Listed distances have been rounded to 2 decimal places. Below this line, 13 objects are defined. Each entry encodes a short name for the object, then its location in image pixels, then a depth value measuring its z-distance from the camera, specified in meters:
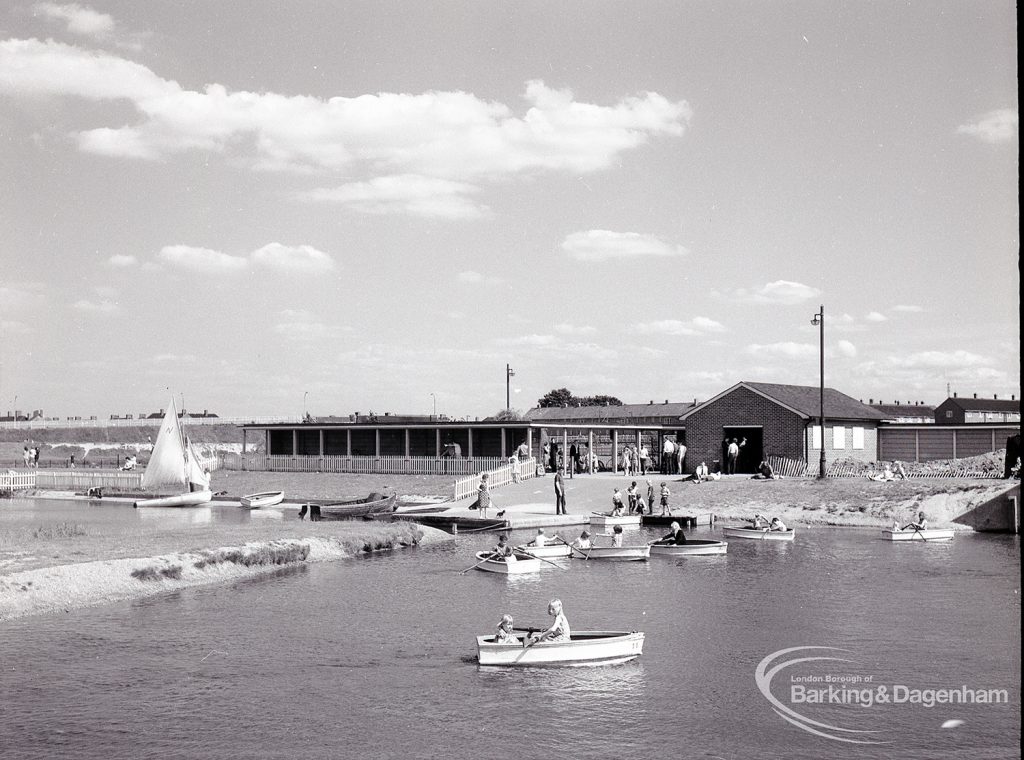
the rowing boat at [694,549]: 36.19
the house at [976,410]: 89.56
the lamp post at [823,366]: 49.31
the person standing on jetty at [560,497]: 47.09
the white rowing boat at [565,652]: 20.77
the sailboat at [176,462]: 60.88
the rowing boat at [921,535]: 40.47
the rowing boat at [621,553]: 35.50
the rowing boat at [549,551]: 34.75
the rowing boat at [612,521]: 44.72
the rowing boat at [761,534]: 41.19
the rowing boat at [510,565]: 32.41
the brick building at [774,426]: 55.00
